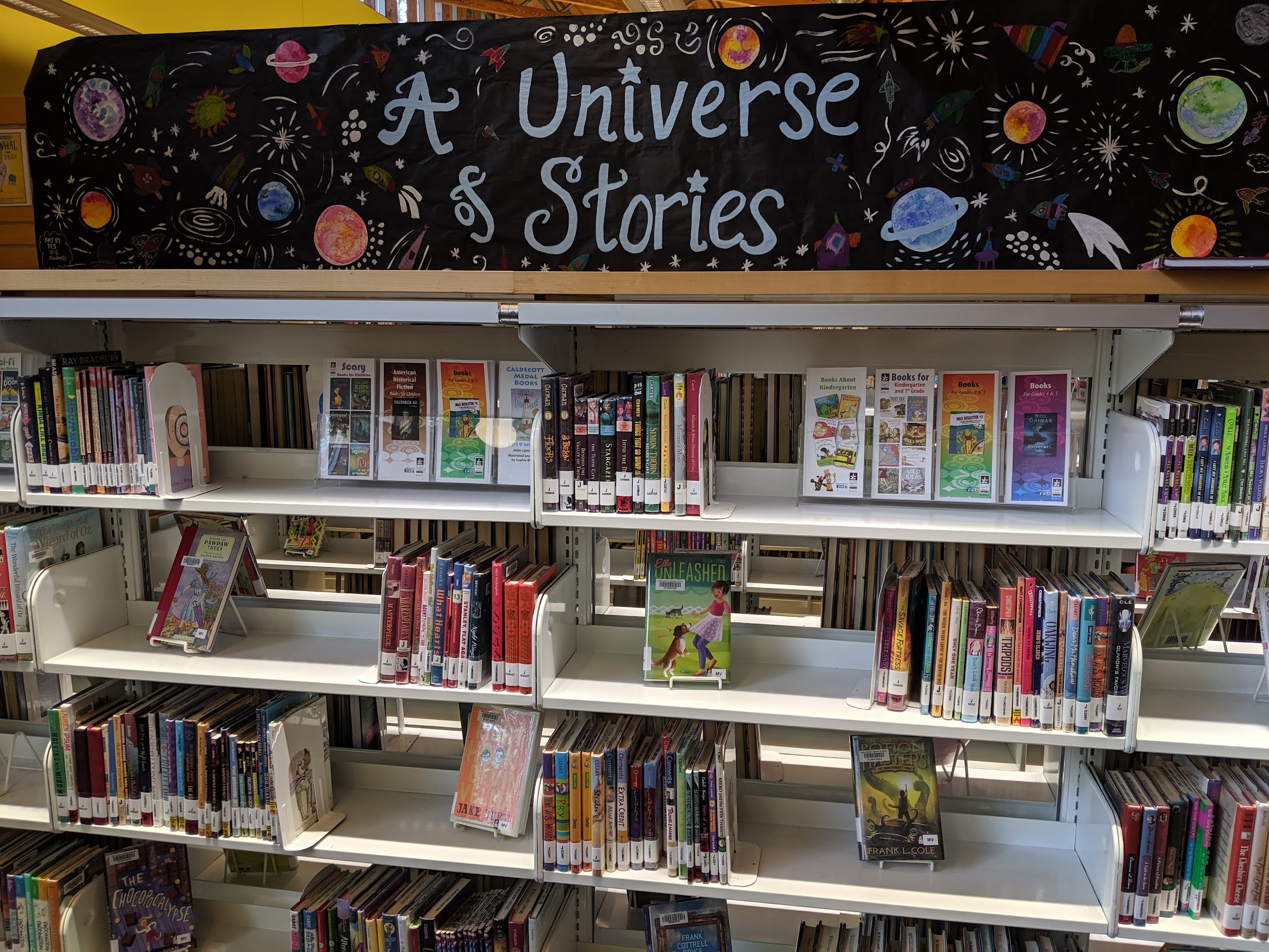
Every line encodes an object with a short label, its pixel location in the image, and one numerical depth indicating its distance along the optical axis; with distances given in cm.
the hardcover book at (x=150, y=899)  267
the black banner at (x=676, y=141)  219
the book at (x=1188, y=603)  221
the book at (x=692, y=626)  231
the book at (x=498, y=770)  239
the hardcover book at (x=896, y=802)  229
